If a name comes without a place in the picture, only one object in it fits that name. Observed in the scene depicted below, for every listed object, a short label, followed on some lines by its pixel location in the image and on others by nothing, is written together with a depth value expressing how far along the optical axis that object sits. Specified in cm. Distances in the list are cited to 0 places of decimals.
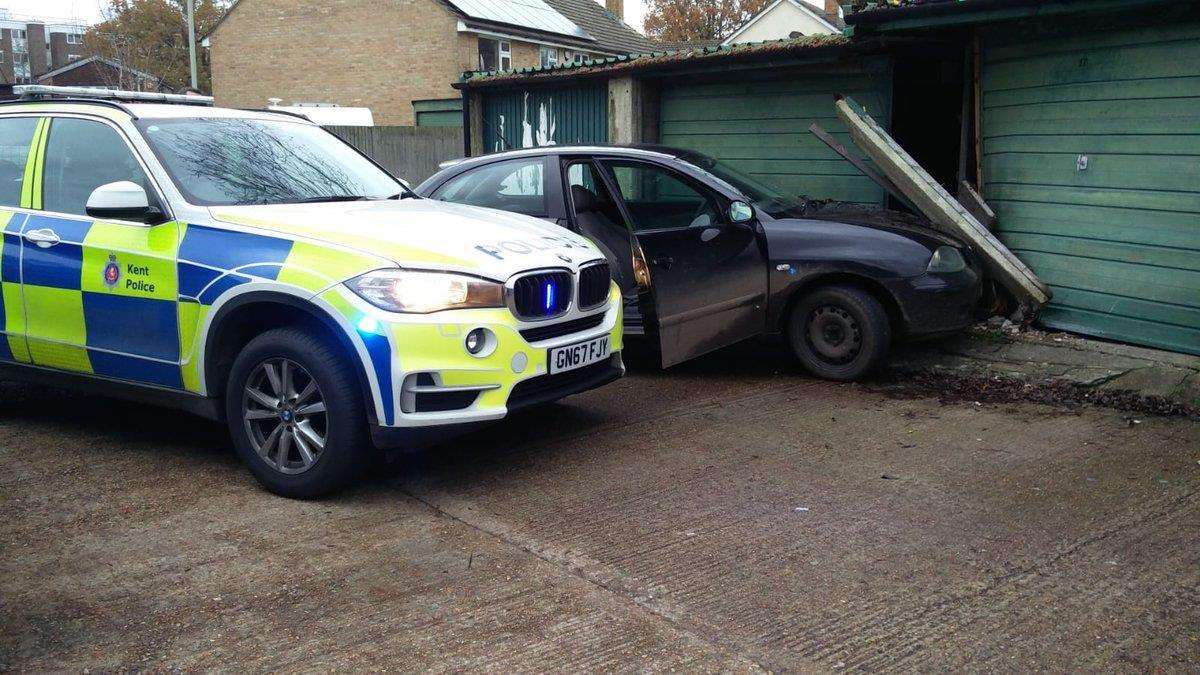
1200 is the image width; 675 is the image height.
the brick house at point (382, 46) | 2788
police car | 441
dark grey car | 653
